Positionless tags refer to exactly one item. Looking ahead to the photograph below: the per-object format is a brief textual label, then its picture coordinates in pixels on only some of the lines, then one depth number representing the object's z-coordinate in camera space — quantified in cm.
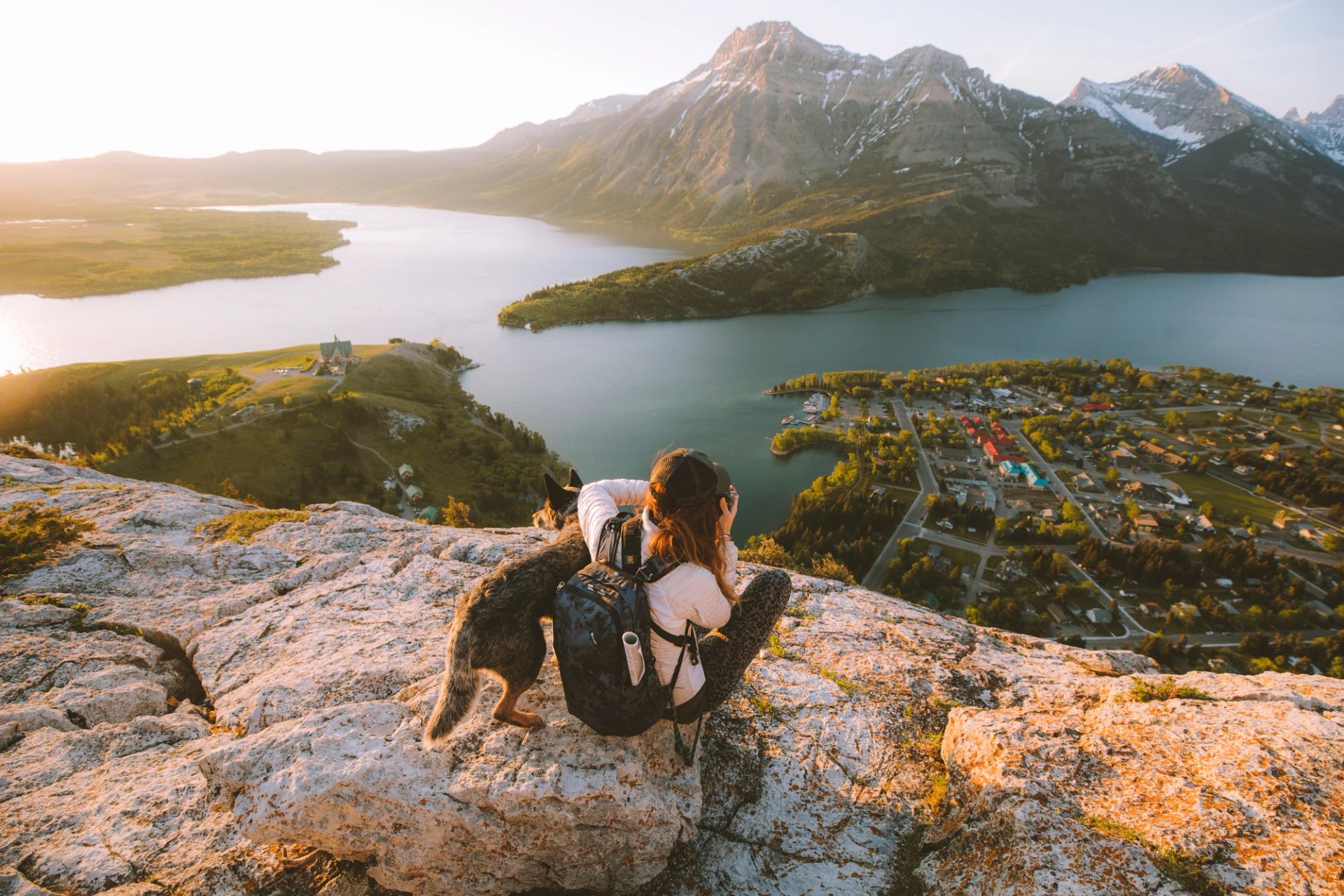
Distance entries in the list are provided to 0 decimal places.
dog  284
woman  267
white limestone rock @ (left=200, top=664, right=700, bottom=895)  275
